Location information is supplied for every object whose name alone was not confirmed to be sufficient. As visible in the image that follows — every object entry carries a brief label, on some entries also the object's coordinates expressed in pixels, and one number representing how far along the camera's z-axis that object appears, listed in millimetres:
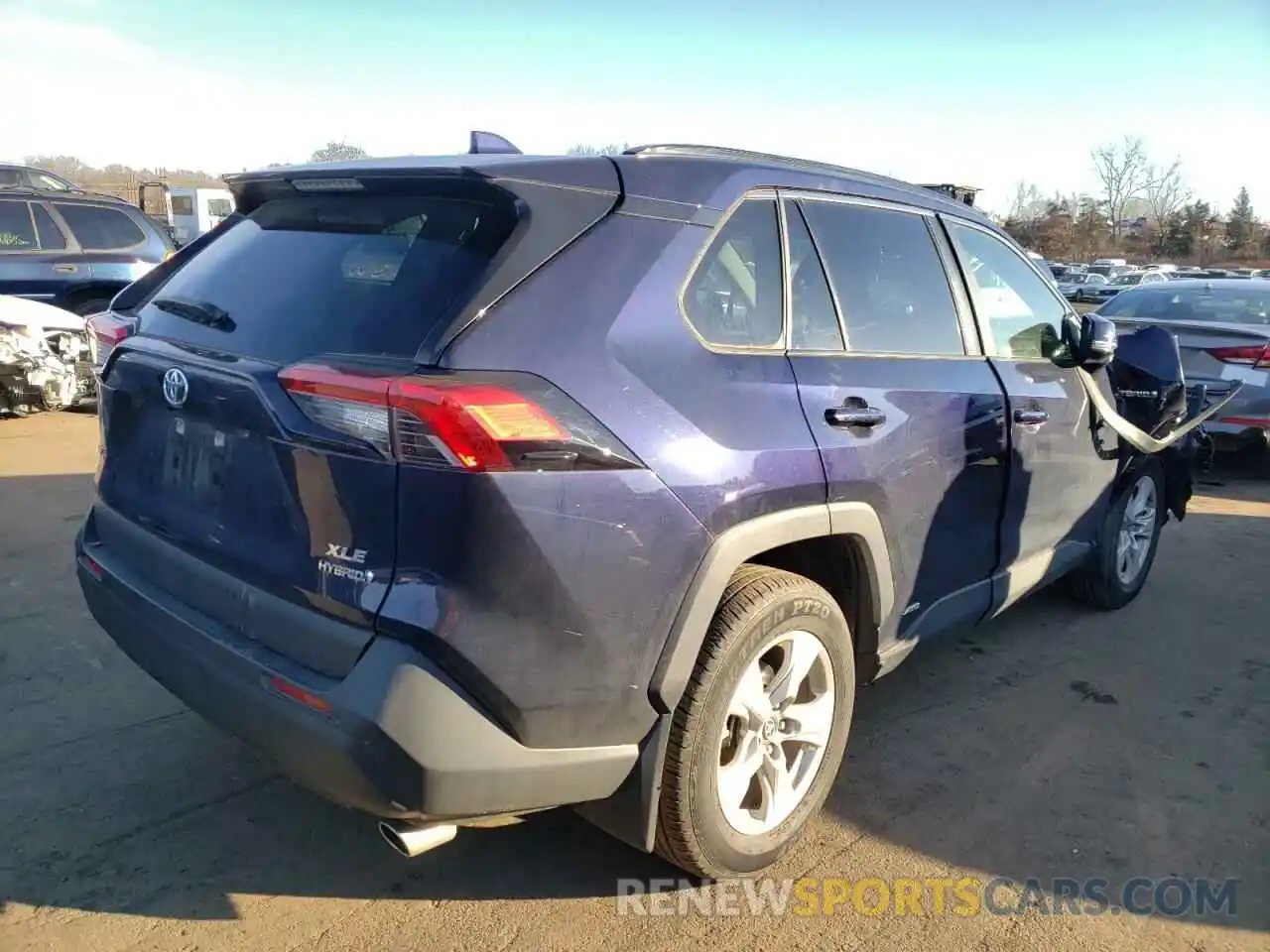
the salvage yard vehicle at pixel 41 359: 7738
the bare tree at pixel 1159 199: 87888
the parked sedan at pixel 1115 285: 32656
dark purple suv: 2012
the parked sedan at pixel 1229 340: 7641
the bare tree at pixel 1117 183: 90625
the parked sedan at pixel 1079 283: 33547
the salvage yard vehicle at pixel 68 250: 9688
